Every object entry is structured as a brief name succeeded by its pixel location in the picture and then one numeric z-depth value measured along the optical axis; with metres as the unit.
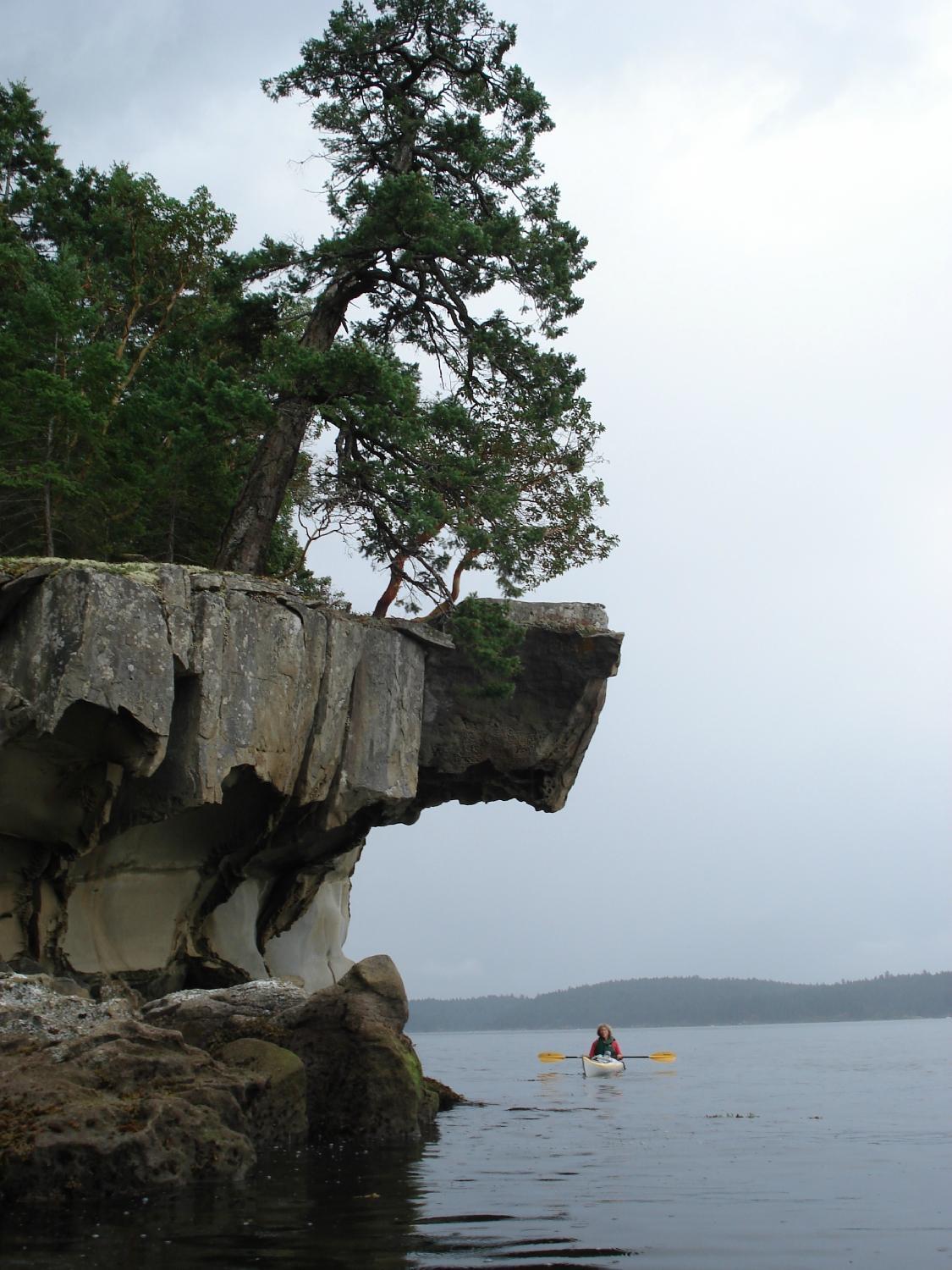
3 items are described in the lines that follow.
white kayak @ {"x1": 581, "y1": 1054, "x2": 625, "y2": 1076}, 36.44
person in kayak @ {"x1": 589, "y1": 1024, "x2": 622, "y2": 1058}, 37.19
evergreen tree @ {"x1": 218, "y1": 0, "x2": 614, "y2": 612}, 23.48
